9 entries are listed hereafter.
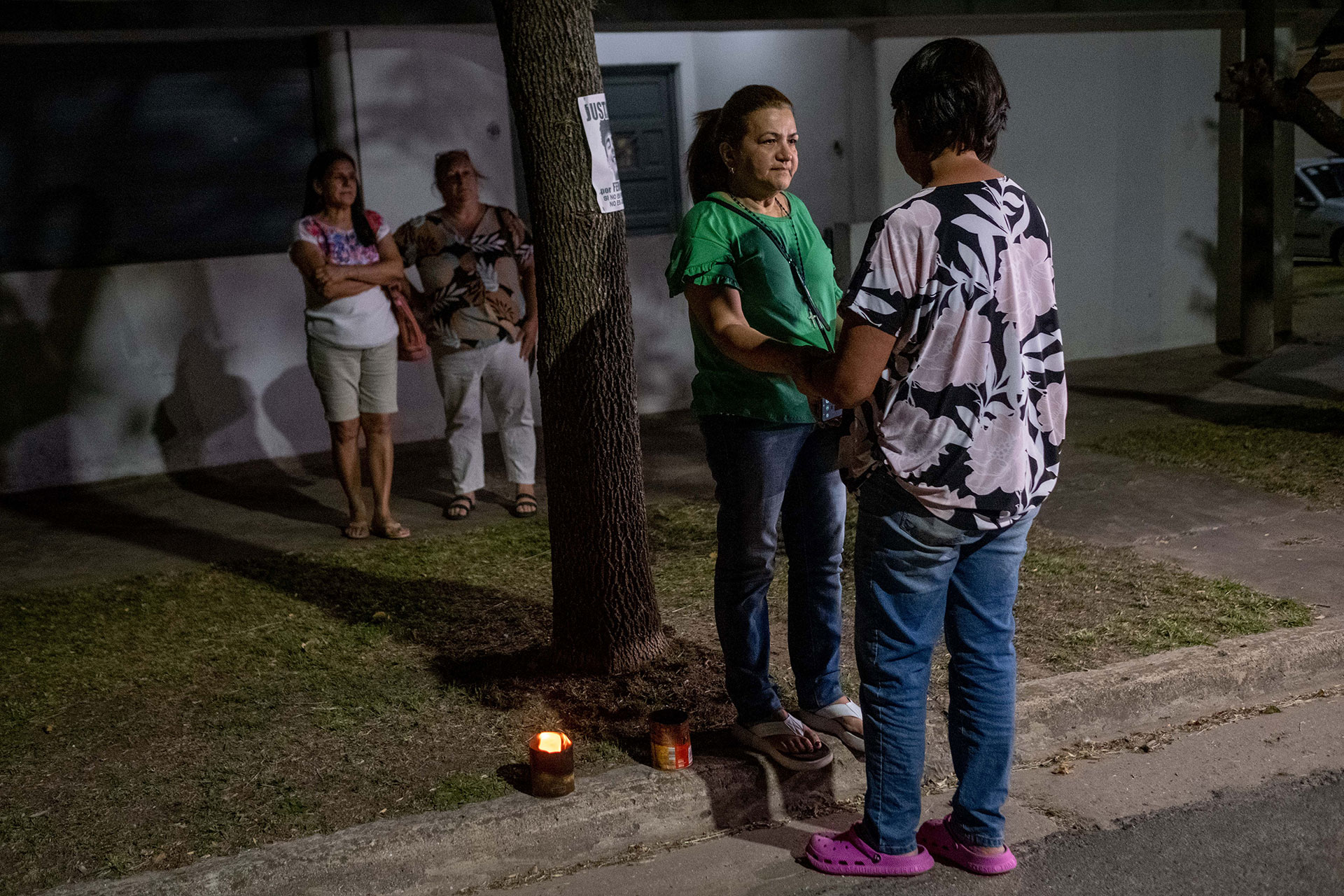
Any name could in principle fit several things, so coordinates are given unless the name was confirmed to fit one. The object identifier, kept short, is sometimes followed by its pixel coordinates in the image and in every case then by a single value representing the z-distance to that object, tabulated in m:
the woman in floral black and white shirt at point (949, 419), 3.12
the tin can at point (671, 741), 3.99
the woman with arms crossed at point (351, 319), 6.71
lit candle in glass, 3.86
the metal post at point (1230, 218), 11.84
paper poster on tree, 4.66
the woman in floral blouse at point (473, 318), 7.19
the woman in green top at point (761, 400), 3.78
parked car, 19.55
